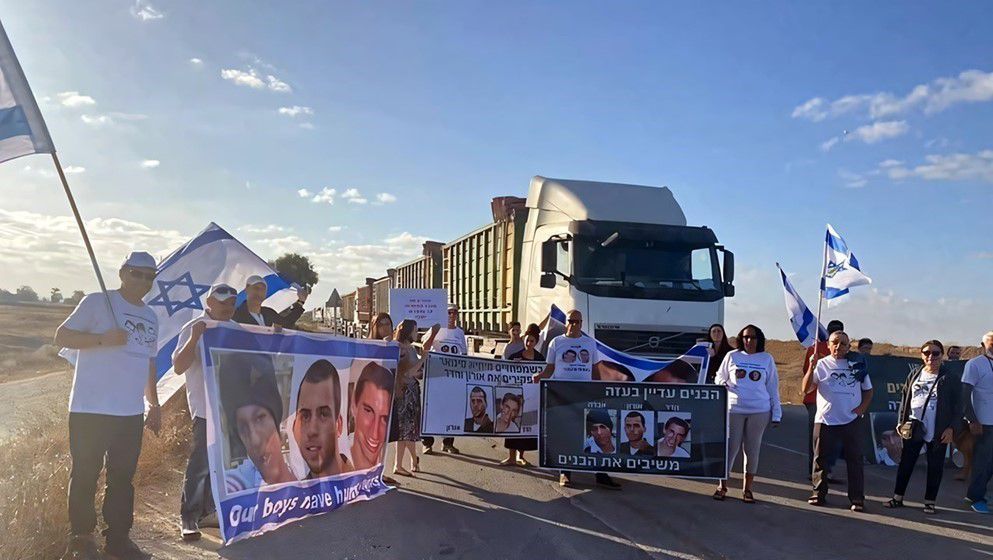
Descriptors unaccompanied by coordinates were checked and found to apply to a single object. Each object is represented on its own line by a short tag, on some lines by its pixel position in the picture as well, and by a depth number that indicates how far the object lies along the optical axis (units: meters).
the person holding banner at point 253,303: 6.63
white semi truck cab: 10.29
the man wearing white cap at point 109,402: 4.90
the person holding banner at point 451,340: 10.52
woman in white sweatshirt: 7.42
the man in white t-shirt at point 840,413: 7.32
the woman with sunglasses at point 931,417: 7.34
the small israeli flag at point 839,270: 8.77
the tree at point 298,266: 71.62
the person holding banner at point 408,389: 7.85
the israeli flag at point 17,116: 4.70
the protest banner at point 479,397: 8.29
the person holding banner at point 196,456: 5.55
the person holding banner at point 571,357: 8.13
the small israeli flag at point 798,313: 10.34
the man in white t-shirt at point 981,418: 7.44
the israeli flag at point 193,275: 7.99
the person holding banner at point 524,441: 8.88
